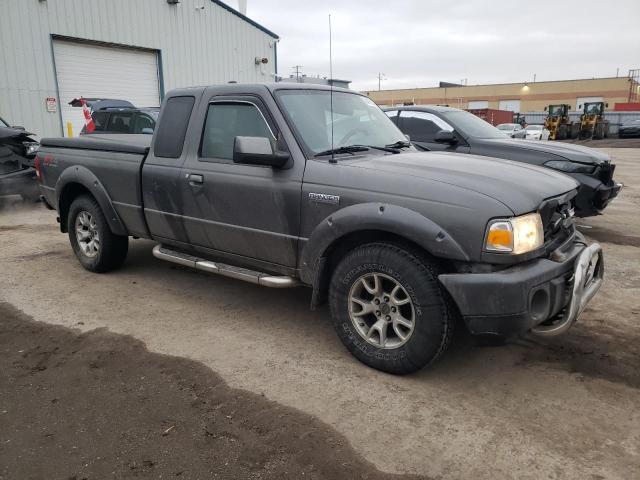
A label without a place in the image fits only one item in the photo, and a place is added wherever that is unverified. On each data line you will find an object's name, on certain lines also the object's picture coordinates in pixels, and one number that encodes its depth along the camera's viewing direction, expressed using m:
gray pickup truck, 2.88
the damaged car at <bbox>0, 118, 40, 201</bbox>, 9.04
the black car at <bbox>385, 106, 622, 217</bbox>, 6.49
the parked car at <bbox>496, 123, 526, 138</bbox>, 30.44
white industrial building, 14.12
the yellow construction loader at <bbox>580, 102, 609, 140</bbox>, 34.53
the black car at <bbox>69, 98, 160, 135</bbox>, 9.98
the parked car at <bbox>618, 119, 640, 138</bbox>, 34.69
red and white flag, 10.62
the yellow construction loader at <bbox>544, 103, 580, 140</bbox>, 34.66
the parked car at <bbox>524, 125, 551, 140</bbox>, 31.45
